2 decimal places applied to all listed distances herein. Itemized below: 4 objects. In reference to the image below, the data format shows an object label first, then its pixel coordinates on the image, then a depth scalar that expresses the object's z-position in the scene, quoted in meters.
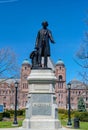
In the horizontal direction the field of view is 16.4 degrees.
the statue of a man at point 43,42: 20.70
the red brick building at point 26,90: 139.75
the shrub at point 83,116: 46.63
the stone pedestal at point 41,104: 18.72
